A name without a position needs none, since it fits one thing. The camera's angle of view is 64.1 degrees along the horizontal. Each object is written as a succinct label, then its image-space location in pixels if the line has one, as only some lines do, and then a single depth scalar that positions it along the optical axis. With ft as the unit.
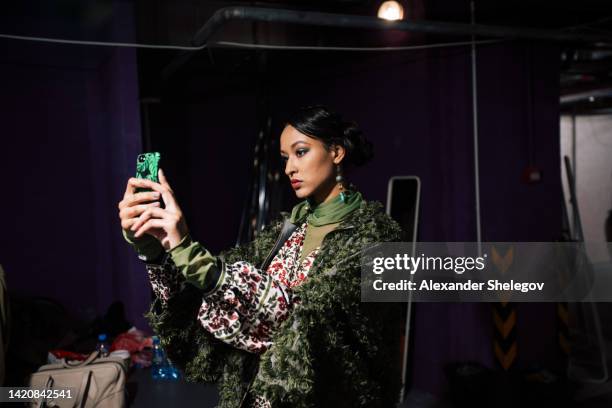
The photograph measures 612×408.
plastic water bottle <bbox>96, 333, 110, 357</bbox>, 8.35
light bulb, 10.43
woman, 3.25
